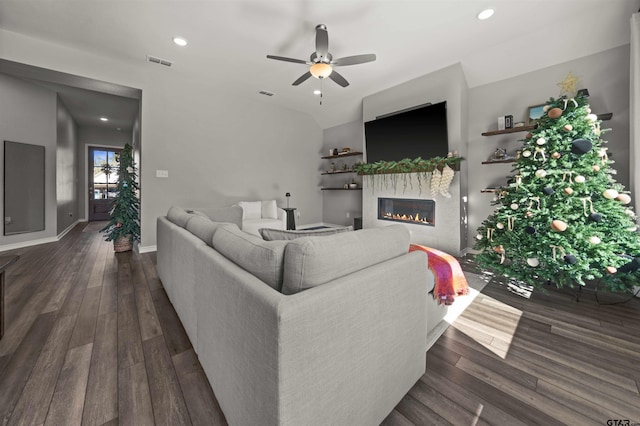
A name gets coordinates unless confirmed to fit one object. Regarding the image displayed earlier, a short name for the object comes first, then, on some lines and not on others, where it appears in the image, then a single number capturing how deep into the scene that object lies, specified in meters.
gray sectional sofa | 0.72
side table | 5.54
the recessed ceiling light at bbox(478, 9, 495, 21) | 2.70
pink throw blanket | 1.88
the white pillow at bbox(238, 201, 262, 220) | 4.52
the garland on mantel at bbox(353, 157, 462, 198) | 3.83
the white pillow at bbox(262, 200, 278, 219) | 4.78
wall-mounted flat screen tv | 3.96
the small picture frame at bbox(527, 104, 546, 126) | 3.38
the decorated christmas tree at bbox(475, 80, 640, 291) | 2.14
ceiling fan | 2.78
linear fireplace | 4.27
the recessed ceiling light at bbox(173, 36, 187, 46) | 3.15
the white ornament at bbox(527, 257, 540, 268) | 2.35
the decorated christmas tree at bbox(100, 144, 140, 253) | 3.96
